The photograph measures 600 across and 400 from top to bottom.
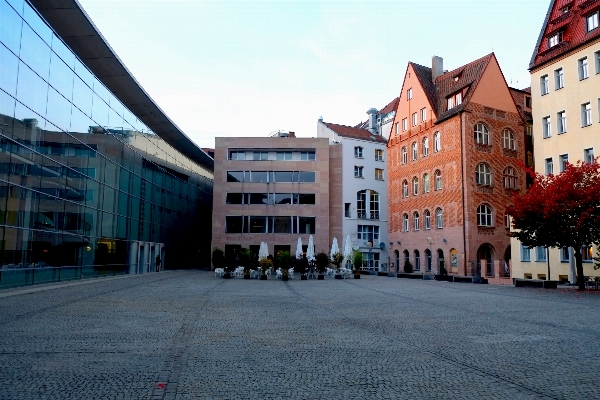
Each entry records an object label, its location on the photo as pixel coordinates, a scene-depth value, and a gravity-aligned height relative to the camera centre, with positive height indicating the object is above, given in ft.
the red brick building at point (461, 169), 153.48 +26.63
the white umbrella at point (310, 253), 129.28 +0.90
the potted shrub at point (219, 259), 131.30 -0.88
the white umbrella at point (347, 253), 139.64 +1.10
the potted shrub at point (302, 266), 119.44 -2.01
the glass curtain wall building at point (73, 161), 73.82 +17.06
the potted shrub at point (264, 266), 113.09 -2.03
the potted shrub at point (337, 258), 129.80 -0.21
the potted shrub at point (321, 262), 123.85 -1.14
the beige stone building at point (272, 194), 194.08 +22.13
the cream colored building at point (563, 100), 107.55 +32.99
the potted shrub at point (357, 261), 132.16 -0.86
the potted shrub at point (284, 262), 115.41 -1.18
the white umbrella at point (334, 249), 136.26 +2.03
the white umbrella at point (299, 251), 125.49 +1.24
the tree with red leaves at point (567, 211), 83.20 +7.64
